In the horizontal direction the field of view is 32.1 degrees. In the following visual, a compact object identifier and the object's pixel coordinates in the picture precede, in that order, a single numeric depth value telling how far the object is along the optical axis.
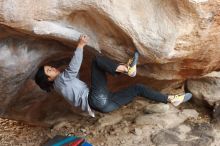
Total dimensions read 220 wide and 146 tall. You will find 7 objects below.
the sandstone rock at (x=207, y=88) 5.17
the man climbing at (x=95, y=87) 3.58
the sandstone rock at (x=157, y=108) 5.27
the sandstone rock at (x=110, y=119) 5.25
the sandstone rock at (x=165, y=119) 5.11
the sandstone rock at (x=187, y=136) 4.80
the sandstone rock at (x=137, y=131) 4.98
